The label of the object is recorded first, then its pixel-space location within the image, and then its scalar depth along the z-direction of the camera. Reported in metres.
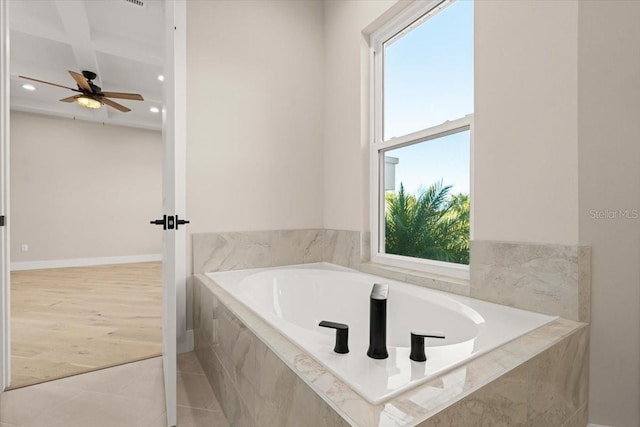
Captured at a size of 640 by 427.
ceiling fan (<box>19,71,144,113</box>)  3.60
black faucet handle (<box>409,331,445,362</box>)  0.84
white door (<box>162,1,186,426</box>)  1.33
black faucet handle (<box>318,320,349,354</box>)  0.88
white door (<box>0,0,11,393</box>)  1.64
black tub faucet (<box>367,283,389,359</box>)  0.86
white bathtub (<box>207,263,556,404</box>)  0.79
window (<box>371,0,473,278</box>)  1.74
